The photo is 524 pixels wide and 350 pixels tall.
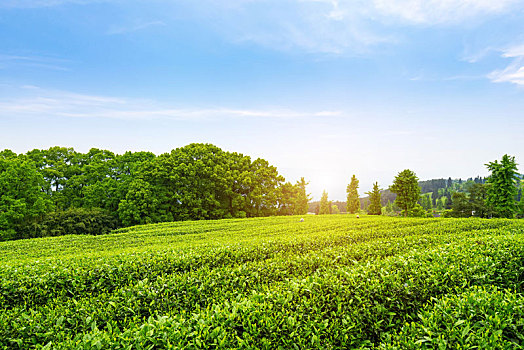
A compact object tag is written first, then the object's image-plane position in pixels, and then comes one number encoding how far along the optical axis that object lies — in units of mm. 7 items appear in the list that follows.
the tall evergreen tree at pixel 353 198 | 50594
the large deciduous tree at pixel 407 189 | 33688
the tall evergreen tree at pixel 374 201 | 44531
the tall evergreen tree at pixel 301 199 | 46816
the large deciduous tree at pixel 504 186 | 27141
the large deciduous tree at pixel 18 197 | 23516
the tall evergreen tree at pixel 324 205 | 55581
